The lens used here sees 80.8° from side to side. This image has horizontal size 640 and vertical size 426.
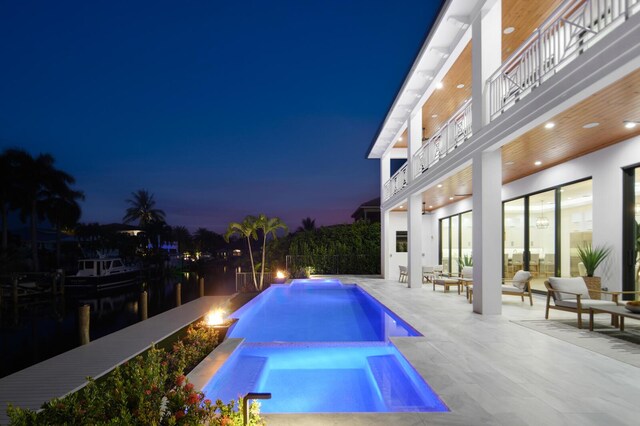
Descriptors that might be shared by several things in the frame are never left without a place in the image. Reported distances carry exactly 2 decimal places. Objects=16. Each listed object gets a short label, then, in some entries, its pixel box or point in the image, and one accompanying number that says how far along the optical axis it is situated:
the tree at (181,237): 56.12
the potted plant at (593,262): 7.46
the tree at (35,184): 27.64
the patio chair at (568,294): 6.11
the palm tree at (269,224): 16.95
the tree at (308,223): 44.59
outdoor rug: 4.50
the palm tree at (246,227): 16.80
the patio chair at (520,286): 8.23
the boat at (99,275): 24.48
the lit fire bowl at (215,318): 6.09
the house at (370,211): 30.42
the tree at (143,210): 48.62
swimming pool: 3.84
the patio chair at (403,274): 13.99
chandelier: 9.90
